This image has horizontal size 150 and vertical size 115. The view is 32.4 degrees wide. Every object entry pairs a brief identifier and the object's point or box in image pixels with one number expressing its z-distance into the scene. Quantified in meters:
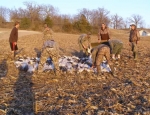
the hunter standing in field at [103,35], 10.96
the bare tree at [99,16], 70.12
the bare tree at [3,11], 89.97
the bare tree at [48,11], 83.31
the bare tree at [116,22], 106.69
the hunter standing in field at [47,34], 12.08
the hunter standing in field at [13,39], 11.81
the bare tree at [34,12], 72.91
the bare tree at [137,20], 115.81
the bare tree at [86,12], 84.01
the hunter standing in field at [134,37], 11.91
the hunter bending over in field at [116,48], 12.17
